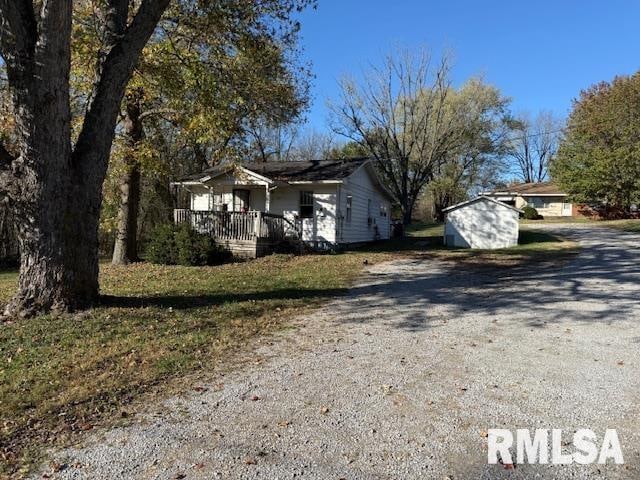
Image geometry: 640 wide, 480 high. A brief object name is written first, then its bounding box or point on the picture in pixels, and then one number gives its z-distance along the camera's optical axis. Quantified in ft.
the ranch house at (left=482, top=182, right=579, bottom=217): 150.53
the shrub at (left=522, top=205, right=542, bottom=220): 136.15
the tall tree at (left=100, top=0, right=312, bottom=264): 37.22
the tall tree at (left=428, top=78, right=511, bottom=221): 116.67
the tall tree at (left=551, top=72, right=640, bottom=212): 112.47
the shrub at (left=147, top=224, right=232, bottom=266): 50.85
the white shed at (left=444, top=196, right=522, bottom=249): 70.44
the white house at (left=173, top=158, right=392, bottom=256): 58.39
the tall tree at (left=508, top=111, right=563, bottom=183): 215.06
